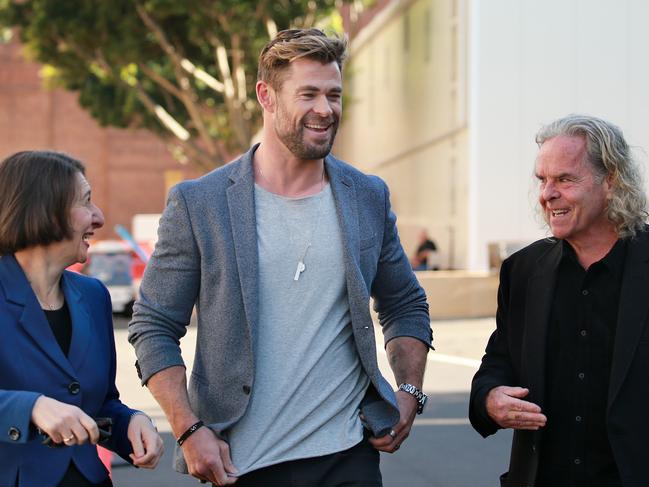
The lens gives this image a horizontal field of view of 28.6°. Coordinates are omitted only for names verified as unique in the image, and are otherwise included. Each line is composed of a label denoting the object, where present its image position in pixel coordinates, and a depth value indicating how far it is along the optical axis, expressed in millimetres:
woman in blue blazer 3539
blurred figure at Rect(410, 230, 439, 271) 28781
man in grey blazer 3785
